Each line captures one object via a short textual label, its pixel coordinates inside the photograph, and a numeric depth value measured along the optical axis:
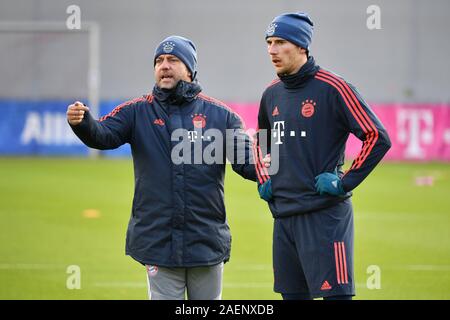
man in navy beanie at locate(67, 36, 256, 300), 11.66
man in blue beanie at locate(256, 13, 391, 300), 11.55
